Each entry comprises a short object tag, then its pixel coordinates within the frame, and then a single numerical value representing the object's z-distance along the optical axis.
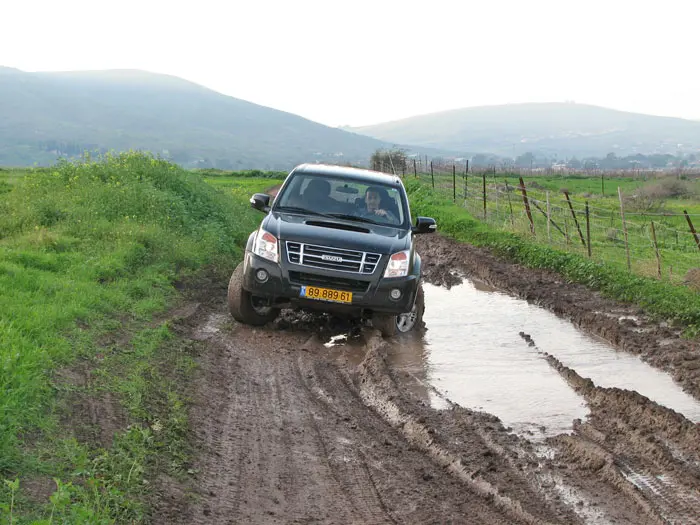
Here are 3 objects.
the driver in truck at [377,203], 10.28
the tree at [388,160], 59.31
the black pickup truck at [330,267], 9.05
